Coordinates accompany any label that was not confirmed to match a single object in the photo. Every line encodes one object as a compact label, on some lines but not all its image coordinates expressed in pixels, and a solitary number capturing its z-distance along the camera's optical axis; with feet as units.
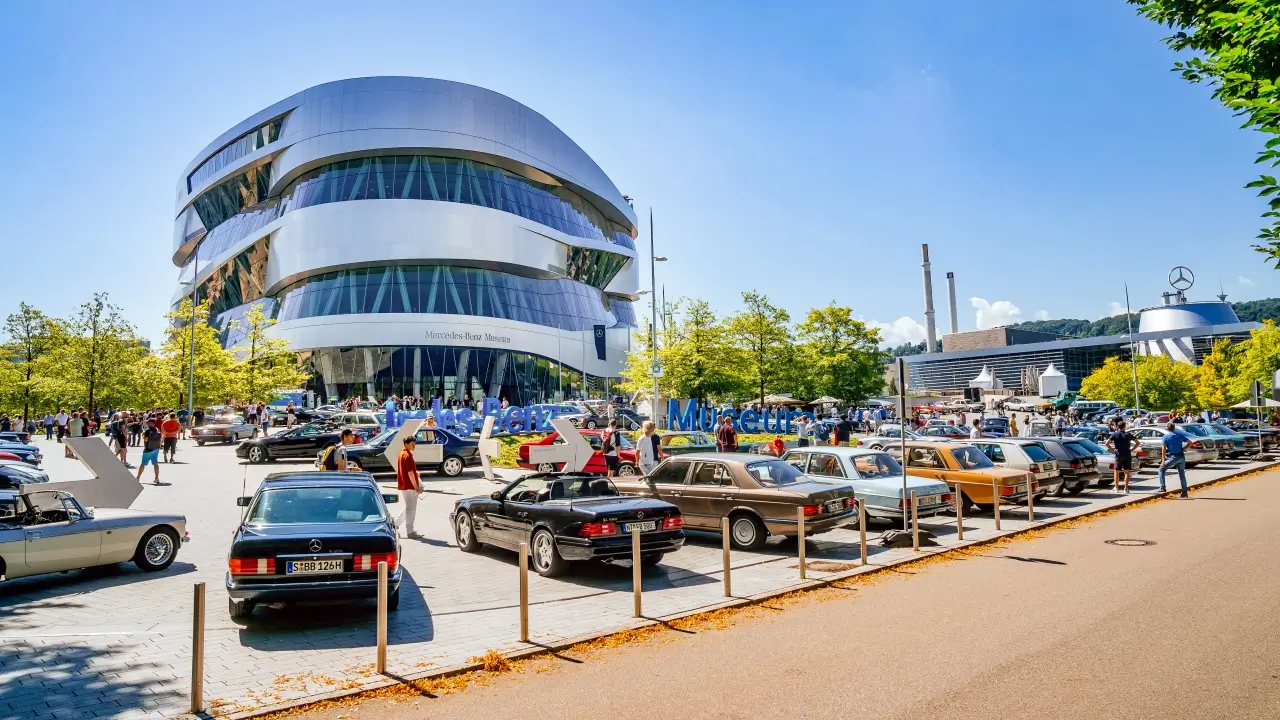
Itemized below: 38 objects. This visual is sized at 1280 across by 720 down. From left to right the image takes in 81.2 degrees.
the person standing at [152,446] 64.23
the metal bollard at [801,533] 30.71
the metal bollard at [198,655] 17.03
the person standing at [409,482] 39.86
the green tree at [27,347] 169.48
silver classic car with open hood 28.84
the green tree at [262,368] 150.41
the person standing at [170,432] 75.56
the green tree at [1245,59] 22.38
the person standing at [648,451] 53.16
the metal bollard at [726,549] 27.86
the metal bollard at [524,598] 22.20
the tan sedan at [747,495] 37.22
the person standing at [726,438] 64.49
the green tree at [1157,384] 186.60
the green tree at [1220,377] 184.34
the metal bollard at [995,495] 43.82
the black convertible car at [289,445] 84.38
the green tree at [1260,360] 166.40
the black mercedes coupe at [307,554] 23.32
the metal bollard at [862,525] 33.17
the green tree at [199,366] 135.95
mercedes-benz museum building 202.28
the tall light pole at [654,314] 124.53
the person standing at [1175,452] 55.72
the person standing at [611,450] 62.90
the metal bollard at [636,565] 25.16
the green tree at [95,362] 132.05
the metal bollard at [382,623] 19.63
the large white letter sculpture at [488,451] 63.10
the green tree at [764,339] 144.87
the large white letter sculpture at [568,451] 48.52
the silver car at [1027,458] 53.01
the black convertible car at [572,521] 30.63
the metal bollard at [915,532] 36.40
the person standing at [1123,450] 60.34
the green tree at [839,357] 150.10
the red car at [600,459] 52.95
